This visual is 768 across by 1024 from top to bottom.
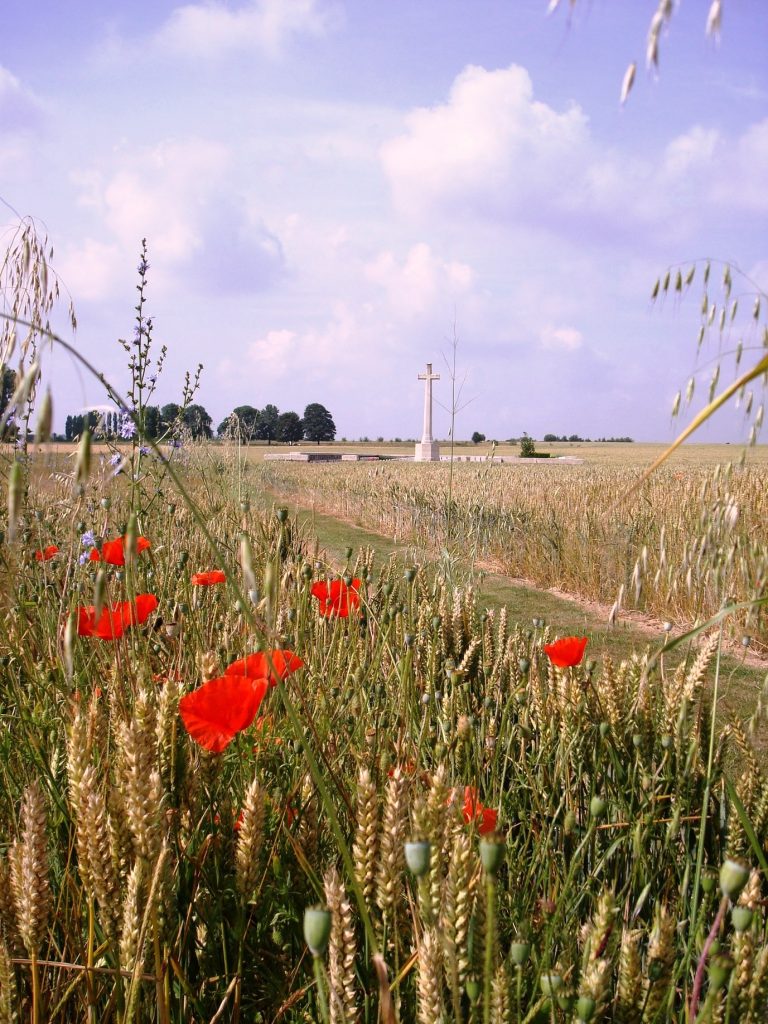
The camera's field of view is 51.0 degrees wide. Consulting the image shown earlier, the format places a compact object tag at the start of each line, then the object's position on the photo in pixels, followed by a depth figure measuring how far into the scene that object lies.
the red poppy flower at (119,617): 1.42
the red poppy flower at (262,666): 1.09
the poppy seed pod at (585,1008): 0.76
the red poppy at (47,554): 2.44
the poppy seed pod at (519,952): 0.74
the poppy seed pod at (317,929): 0.57
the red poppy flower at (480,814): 1.10
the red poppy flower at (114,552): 1.77
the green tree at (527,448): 45.08
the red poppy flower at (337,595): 1.89
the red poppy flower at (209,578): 2.04
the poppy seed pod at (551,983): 0.82
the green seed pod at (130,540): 0.78
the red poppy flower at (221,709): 1.03
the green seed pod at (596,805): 1.06
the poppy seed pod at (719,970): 0.68
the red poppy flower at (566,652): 1.51
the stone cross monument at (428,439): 37.75
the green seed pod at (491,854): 0.61
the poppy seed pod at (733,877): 0.69
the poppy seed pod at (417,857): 0.60
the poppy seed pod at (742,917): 0.72
